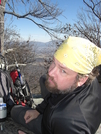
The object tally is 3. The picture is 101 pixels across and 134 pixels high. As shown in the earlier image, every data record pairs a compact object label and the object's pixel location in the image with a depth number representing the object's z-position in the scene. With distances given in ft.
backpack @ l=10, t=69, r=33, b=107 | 8.53
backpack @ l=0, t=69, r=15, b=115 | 7.11
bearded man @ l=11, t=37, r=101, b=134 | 3.41
